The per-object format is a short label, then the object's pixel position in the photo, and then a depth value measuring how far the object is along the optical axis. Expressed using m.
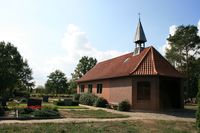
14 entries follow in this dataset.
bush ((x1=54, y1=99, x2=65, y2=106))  19.88
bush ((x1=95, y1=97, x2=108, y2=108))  19.20
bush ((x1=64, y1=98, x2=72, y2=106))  20.27
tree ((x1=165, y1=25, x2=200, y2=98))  30.32
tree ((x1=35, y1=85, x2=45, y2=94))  52.01
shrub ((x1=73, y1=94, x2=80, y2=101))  25.36
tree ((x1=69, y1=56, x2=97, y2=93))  45.97
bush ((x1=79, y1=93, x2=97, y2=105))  20.91
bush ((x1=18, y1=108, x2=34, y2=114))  11.52
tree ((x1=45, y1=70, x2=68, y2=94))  49.60
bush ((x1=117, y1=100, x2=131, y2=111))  16.01
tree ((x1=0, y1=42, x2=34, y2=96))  39.52
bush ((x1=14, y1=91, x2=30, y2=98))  35.67
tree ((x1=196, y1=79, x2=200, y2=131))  7.92
